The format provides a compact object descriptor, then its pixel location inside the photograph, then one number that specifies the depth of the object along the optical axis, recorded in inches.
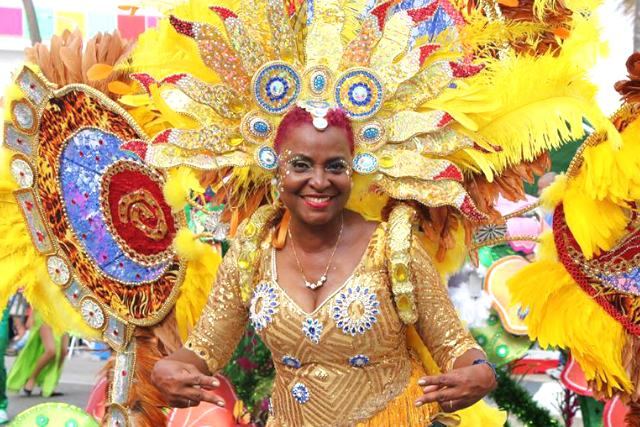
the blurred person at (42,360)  352.8
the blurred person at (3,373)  297.6
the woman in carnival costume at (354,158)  122.9
